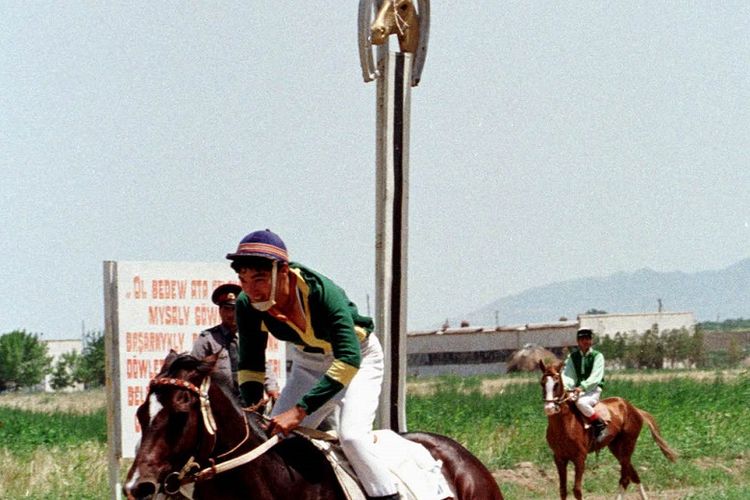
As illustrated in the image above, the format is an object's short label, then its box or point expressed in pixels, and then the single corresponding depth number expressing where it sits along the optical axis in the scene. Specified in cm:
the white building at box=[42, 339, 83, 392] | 9835
